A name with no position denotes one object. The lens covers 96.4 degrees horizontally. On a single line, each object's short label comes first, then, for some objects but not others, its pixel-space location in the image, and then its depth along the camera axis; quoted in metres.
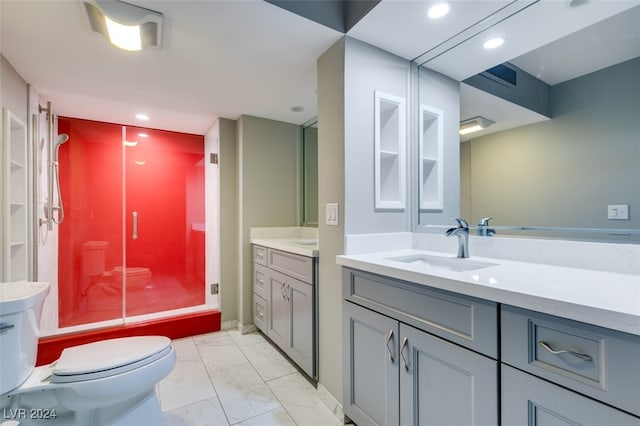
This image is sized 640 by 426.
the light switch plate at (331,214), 1.58
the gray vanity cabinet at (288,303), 1.80
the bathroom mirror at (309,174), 2.83
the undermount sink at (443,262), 1.35
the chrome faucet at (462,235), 1.44
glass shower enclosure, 2.79
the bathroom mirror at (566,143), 1.08
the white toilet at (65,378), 1.16
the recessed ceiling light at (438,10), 1.32
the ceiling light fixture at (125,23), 1.32
